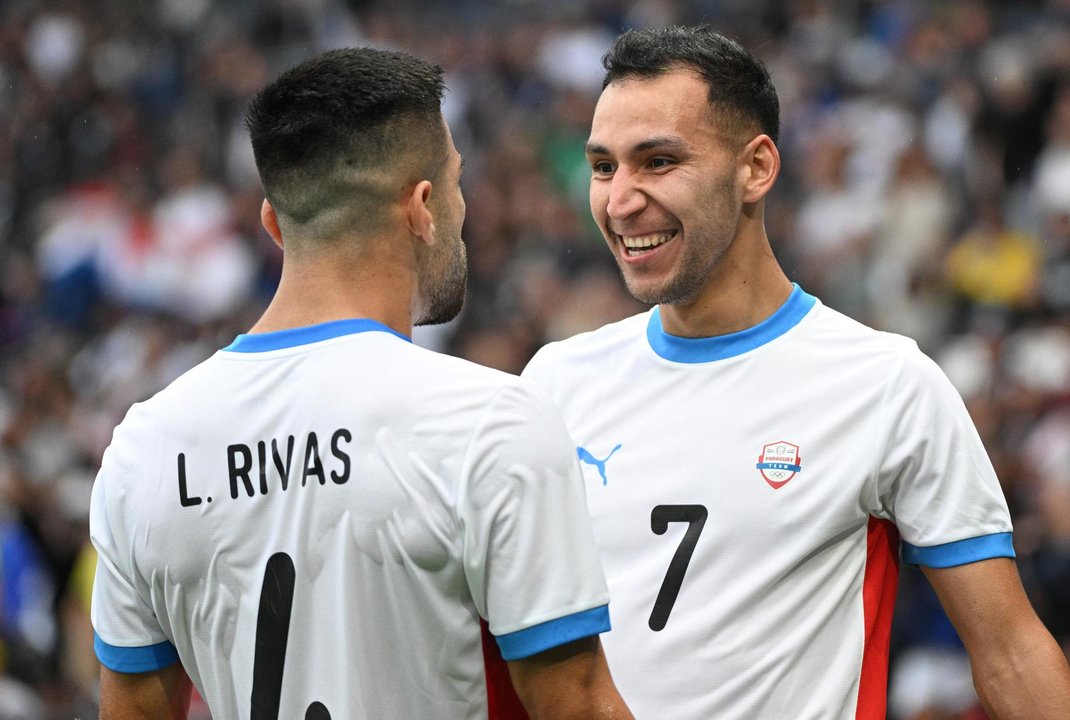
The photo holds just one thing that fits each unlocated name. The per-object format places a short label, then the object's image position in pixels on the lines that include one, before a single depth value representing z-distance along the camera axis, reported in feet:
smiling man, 21.08
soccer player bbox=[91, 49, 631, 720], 16.55
